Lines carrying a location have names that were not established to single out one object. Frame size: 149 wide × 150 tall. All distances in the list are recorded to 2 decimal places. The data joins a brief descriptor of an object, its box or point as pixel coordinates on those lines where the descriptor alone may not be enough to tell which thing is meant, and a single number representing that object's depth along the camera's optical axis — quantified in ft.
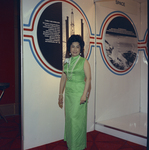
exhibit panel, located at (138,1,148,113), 15.92
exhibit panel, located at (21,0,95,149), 10.07
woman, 8.99
